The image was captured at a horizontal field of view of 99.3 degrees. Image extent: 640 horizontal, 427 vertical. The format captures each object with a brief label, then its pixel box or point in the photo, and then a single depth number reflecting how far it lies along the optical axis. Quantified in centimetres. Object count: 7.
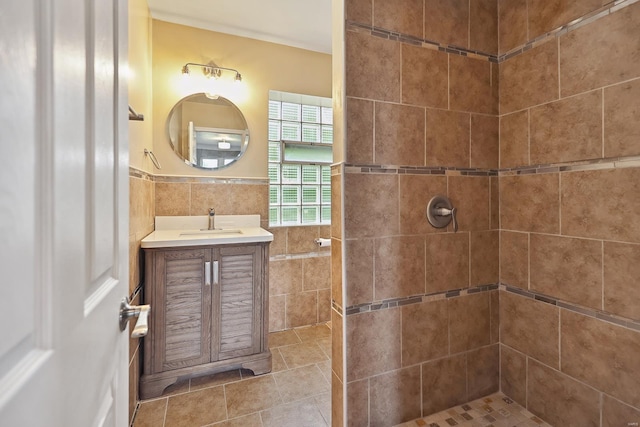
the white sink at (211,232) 209
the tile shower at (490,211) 109
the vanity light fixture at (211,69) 232
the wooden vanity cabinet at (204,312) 171
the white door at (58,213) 30
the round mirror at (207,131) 232
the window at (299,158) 274
